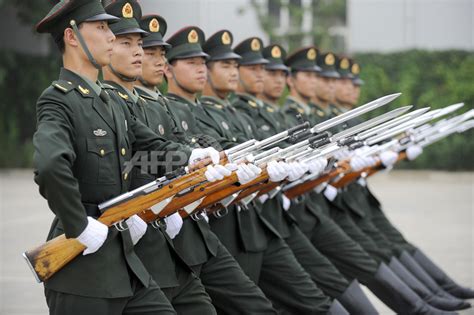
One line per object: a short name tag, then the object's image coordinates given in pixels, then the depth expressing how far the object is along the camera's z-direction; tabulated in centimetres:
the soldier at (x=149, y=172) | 901
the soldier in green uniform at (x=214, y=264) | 1001
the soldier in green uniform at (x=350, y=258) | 1370
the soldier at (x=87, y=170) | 741
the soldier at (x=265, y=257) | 1152
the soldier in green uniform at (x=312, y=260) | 1249
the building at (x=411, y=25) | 4544
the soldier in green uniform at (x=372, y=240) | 1502
